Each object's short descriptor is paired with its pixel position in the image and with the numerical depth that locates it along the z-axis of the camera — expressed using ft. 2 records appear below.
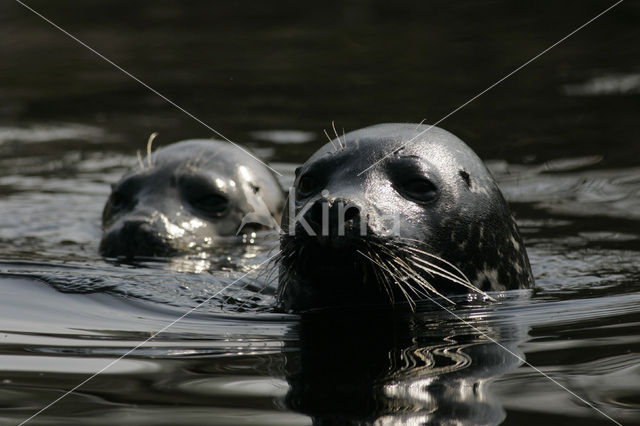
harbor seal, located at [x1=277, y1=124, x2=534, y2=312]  27.07
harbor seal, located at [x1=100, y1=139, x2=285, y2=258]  43.06
